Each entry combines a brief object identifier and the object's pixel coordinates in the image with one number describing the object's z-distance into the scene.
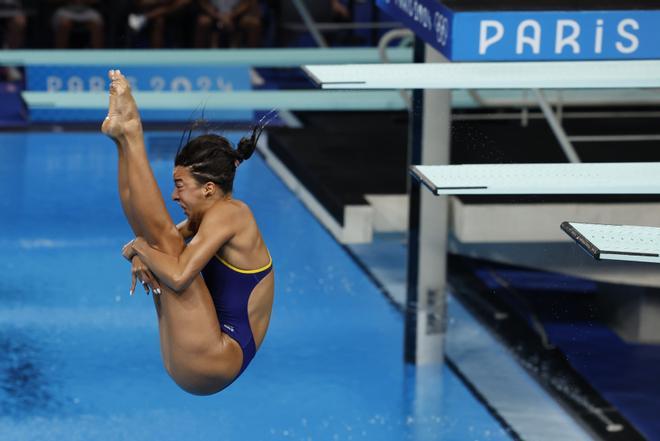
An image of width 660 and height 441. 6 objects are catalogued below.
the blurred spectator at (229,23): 26.36
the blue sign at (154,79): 21.62
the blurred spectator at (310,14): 27.00
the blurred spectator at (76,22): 25.39
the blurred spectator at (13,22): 25.56
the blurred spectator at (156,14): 26.22
